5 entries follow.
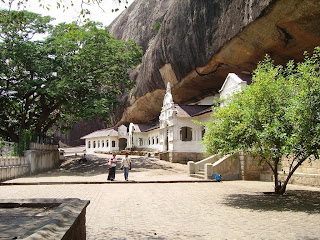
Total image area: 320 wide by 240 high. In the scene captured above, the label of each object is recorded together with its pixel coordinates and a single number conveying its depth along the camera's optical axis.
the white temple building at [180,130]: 32.12
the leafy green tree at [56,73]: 24.47
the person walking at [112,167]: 18.47
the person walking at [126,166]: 18.61
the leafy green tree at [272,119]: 9.84
